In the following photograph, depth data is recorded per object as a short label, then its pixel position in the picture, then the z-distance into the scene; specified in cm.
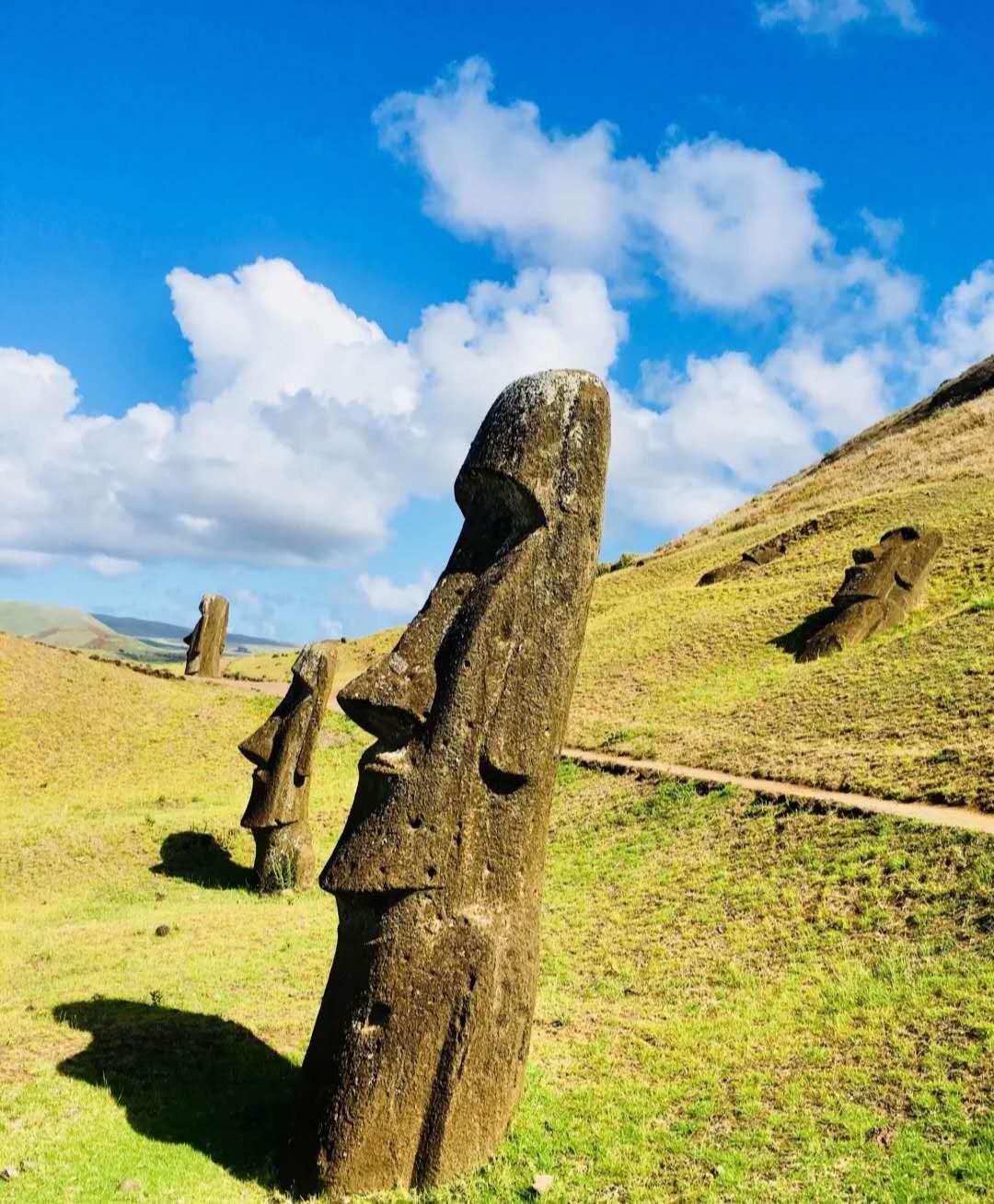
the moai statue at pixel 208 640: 3847
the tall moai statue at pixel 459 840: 682
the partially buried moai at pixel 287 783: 1727
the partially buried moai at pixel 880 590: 2695
